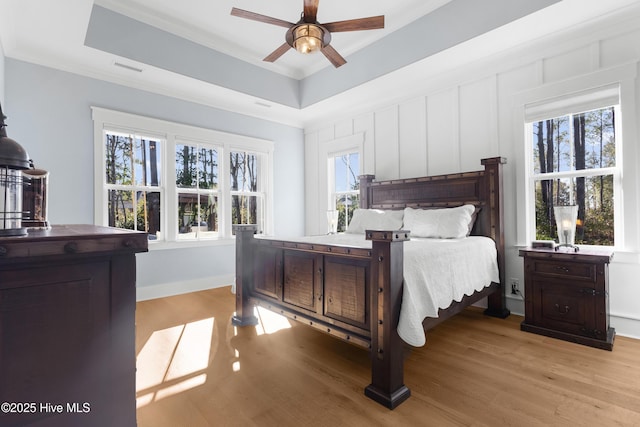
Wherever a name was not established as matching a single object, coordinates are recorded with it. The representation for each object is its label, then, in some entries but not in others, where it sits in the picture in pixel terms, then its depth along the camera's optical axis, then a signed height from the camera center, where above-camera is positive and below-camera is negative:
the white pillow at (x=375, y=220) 3.84 -0.10
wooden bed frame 1.82 -0.50
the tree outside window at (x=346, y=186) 5.20 +0.46
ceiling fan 2.38 +1.46
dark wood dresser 0.93 -0.37
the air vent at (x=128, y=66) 3.50 +1.72
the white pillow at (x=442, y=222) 3.24 -0.12
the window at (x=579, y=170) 2.98 +0.39
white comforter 1.82 -0.47
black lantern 1.03 +0.13
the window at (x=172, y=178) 3.92 +0.54
